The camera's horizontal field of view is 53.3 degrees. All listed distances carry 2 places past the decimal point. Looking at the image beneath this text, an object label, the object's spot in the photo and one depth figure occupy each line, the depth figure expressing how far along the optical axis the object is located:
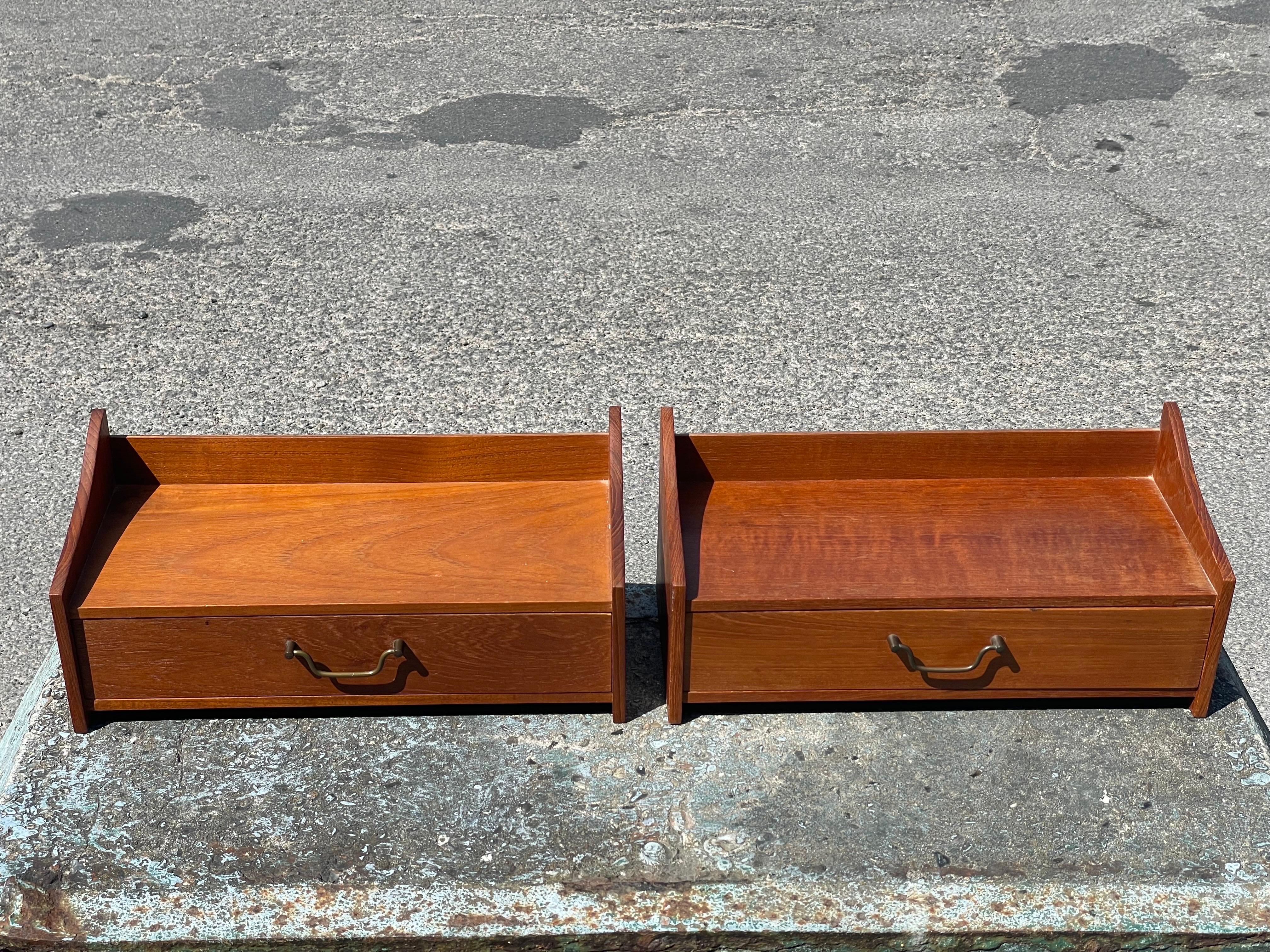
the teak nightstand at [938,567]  1.80
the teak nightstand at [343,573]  1.80
